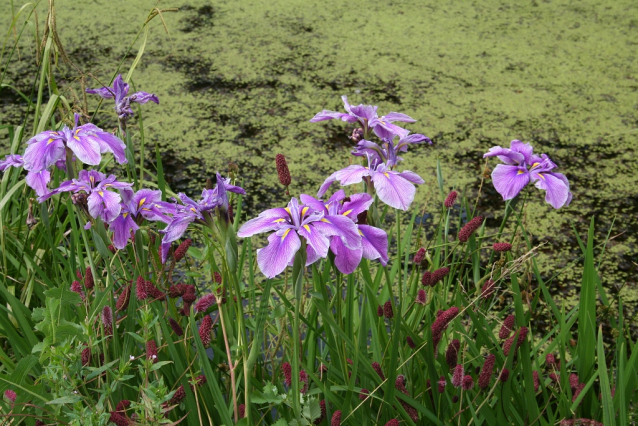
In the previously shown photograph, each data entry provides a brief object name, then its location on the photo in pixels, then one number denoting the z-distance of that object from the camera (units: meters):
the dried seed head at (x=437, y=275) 2.36
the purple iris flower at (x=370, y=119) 2.39
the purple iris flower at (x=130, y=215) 2.37
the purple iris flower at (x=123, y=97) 2.47
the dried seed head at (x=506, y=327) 2.37
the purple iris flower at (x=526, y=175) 2.37
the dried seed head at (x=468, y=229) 2.38
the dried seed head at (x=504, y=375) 2.37
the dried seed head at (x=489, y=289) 2.36
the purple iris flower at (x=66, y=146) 2.35
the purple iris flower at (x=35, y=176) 2.38
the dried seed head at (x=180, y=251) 2.40
